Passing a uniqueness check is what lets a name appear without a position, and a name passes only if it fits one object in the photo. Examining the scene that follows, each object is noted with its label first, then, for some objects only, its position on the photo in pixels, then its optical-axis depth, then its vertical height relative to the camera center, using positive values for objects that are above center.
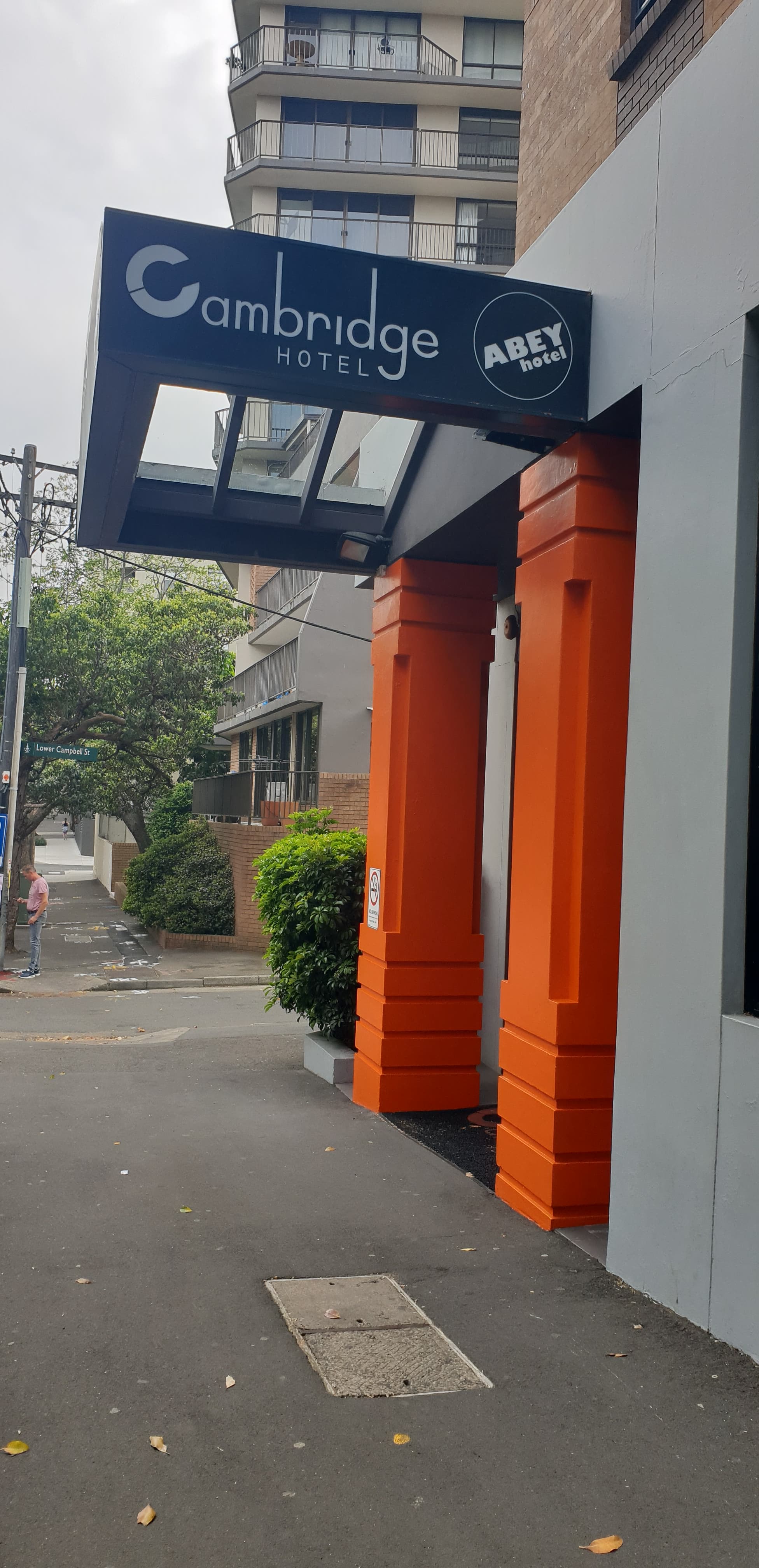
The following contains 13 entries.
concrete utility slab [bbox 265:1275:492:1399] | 4.17 -1.91
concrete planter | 9.71 -1.87
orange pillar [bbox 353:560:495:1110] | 8.60 +0.00
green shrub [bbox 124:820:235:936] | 24.52 -1.25
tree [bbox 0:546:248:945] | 24.58 +3.14
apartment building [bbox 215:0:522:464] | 34.12 +20.66
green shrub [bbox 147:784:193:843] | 32.31 +0.46
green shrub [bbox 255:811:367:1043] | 9.98 -0.77
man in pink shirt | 20.19 -1.53
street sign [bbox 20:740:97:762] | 21.17 +1.28
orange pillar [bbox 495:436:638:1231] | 5.81 +0.04
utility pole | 20.23 +2.12
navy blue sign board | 5.22 +2.29
